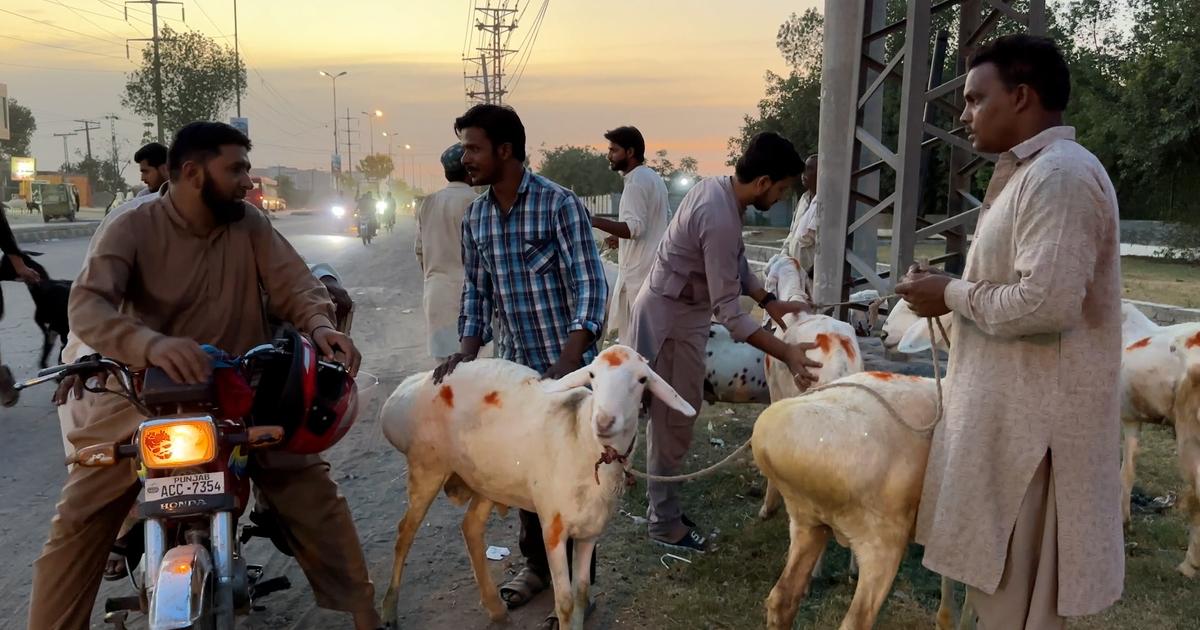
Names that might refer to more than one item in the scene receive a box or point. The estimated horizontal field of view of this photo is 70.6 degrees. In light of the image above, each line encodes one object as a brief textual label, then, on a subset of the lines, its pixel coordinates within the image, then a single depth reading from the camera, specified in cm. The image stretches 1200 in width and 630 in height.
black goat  648
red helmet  285
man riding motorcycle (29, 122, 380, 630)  295
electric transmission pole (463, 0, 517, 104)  5628
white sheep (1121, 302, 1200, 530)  498
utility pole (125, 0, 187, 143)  4178
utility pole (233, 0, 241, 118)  5025
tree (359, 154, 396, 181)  11011
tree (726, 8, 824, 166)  3812
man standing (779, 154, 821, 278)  848
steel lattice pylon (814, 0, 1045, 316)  724
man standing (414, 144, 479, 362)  651
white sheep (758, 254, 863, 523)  461
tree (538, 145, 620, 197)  6912
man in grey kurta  441
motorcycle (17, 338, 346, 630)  259
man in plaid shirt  403
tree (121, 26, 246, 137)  4866
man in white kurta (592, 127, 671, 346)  745
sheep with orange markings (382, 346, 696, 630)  360
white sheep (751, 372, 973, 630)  300
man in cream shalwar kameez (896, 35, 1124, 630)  242
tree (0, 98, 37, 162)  6825
